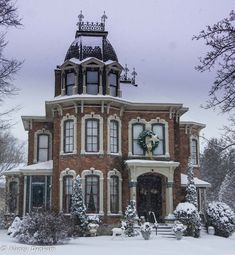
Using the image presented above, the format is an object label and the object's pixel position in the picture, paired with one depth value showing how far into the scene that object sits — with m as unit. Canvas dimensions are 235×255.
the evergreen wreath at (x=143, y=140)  29.20
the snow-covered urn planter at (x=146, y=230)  23.02
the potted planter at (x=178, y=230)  23.73
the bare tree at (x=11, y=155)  47.36
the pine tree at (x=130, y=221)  24.25
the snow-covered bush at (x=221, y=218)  28.75
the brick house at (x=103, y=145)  27.98
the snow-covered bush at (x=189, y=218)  26.33
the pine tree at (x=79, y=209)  25.36
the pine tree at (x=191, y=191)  27.78
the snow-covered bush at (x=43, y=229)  20.83
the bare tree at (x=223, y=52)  10.09
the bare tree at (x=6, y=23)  13.23
